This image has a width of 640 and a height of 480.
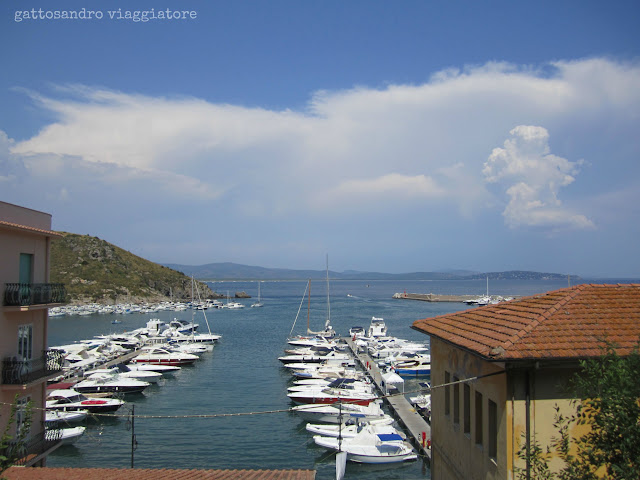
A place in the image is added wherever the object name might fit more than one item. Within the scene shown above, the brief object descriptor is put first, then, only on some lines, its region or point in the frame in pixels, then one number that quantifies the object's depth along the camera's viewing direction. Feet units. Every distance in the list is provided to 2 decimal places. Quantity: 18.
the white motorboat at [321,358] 175.63
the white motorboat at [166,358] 181.68
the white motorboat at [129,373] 153.41
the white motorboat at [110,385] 138.10
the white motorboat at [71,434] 99.25
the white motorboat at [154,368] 164.96
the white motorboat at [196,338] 237.04
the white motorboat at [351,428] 96.58
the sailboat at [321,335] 227.81
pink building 64.23
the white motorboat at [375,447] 88.94
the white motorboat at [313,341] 208.23
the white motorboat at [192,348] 206.18
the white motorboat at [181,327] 277.60
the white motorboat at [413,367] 163.73
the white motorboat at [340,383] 129.44
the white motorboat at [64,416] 108.47
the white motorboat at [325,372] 147.23
